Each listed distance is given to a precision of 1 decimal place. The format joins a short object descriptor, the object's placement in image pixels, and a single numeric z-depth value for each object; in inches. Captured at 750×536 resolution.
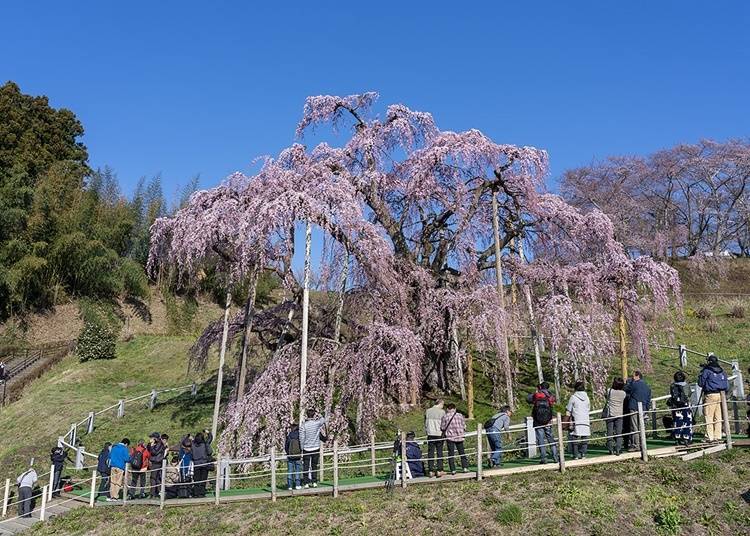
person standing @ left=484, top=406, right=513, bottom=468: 518.6
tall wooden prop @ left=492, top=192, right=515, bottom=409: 747.4
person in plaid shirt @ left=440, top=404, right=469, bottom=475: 506.9
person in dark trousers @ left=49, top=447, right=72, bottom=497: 669.3
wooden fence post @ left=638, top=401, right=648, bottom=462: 482.0
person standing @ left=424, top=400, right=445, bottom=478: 509.0
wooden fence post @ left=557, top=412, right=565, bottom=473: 485.4
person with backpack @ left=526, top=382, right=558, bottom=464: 506.6
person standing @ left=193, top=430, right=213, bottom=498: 576.7
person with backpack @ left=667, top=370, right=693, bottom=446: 503.5
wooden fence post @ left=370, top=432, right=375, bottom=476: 573.6
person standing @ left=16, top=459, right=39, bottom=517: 657.6
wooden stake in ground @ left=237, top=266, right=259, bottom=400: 720.9
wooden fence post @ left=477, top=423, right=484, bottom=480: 499.8
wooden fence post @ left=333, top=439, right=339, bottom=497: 519.7
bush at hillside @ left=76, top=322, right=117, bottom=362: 1441.9
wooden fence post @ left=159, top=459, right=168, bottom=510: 575.2
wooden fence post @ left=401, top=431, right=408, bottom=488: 514.3
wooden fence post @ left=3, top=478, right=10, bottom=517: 679.6
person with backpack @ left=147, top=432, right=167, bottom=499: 603.8
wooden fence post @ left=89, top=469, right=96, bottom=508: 622.2
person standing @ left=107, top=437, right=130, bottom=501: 629.9
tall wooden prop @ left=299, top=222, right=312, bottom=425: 639.8
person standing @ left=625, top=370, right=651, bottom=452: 512.7
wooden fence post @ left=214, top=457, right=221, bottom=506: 555.8
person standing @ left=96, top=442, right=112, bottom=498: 647.8
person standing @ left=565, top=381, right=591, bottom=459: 497.7
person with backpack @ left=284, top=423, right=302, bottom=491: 550.0
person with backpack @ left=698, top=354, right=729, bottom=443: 496.4
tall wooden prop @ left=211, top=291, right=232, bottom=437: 733.9
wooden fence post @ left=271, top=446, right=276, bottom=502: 538.9
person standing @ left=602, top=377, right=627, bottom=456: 503.2
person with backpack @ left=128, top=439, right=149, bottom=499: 622.8
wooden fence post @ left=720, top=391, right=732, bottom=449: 487.2
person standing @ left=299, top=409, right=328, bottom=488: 547.8
